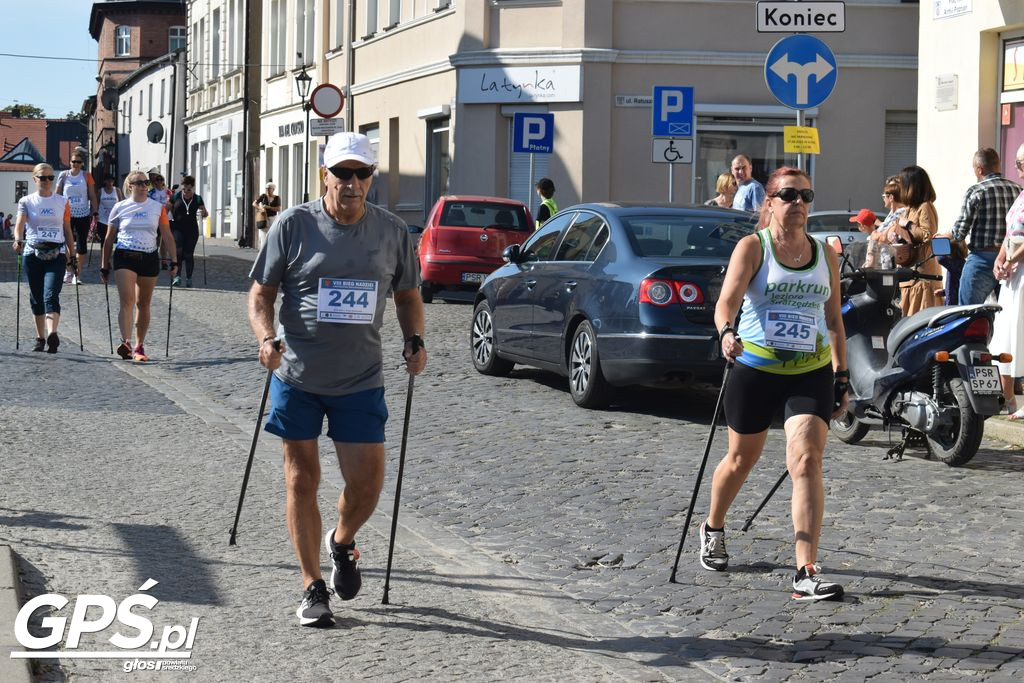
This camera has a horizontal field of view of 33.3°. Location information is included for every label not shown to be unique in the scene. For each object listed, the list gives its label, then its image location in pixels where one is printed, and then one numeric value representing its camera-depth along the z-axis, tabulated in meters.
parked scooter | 10.33
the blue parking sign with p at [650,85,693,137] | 21.19
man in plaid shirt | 12.93
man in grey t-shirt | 6.28
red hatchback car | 24.42
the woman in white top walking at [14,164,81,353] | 16.41
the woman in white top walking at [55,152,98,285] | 26.57
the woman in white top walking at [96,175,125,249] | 30.14
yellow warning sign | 14.91
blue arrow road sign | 15.22
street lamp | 40.82
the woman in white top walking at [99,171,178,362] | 16.08
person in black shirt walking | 28.27
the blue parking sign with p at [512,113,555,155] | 25.03
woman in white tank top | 6.99
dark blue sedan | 12.06
